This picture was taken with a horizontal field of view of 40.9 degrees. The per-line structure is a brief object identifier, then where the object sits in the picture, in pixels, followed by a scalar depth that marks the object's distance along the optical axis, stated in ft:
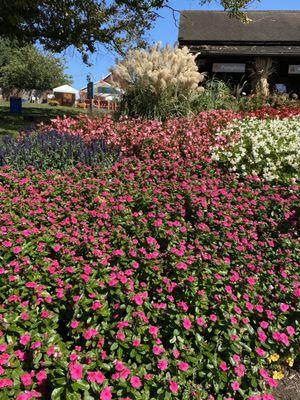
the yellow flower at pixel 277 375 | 7.22
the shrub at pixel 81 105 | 144.23
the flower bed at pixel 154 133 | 16.05
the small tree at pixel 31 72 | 172.35
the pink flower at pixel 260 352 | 6.41
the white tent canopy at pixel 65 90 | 164.25
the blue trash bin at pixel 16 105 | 68.98
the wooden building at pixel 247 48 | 46.34
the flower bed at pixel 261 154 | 14.89
